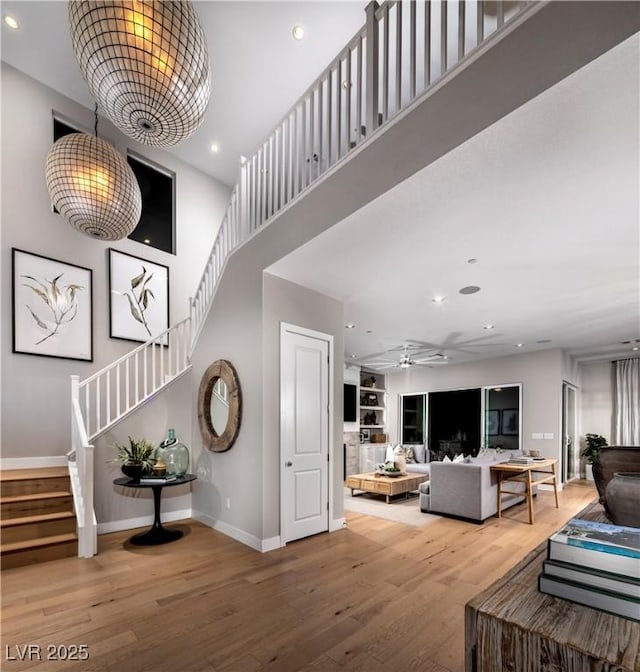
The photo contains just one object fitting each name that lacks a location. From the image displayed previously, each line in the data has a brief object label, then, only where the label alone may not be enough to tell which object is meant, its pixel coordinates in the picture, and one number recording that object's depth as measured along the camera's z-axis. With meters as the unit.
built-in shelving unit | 10.83
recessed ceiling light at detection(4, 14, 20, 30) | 4.40
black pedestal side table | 4.25
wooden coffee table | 6.34
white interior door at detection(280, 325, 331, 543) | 4.33
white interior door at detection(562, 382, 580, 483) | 8.52
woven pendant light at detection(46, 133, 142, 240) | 2.98
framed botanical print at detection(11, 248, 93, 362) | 4.57
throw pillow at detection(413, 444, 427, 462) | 9.82
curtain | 8.81
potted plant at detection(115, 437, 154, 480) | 4.35
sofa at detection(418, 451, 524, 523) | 5.31
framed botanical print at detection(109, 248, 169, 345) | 5.42
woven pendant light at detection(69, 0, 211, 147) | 1.83
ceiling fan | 8.46
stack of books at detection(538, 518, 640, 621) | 0.87
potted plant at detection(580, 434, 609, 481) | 8.94
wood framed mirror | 4.53
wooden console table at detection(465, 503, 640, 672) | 0.77
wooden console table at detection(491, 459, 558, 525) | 5.26
